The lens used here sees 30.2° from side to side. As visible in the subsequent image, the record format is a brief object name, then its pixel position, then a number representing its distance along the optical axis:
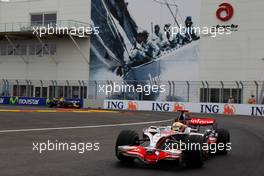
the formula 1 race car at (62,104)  42.16
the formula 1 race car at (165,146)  8.77
